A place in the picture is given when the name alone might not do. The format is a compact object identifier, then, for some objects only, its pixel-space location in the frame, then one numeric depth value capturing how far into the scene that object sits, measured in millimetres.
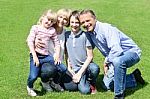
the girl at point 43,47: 6367
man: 6164
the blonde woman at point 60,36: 6559
